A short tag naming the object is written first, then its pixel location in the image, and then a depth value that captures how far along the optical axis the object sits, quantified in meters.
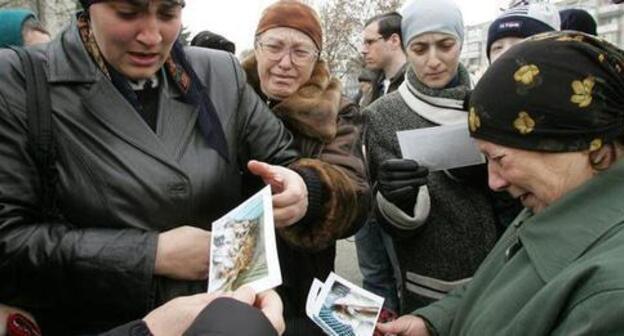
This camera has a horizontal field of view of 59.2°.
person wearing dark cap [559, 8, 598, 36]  3.16
